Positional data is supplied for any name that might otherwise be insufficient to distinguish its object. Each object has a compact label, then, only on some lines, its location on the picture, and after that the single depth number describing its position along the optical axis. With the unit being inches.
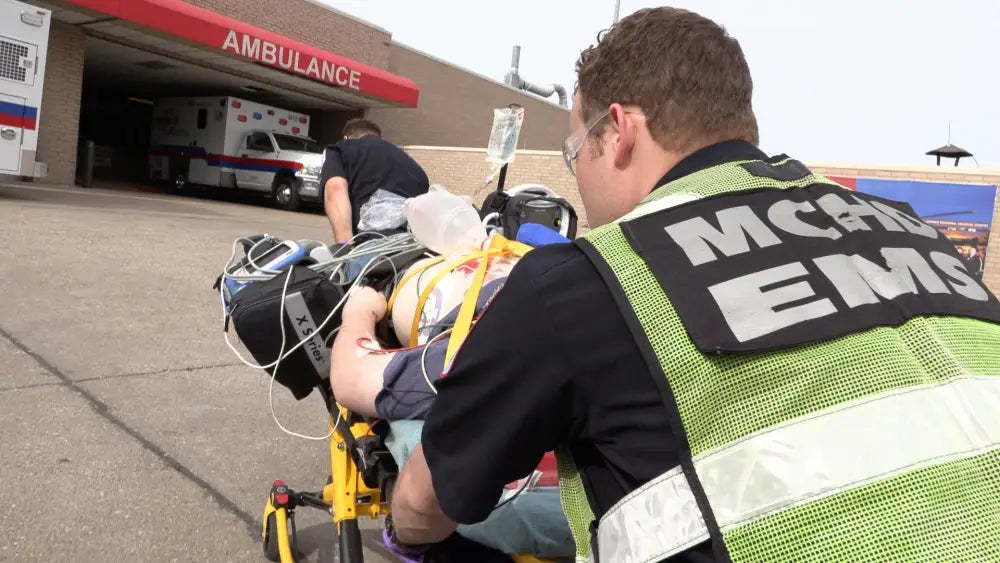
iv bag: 116.7
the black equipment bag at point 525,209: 103.9
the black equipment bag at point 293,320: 94.8
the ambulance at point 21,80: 440.1
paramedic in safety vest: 40.3
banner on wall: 440.8
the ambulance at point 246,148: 741.3
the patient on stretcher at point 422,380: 73.2
